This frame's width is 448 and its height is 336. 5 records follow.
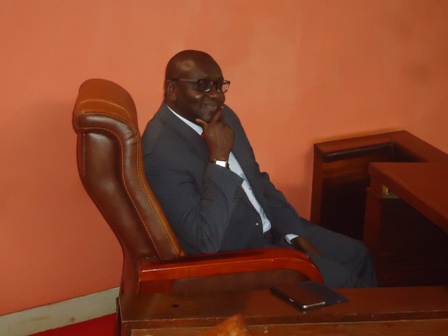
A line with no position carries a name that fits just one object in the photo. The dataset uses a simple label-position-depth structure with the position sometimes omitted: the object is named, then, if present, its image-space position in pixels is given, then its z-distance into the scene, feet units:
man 7.98
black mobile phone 6.05
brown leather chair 7.06
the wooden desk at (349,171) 11.02
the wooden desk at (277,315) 5.77
